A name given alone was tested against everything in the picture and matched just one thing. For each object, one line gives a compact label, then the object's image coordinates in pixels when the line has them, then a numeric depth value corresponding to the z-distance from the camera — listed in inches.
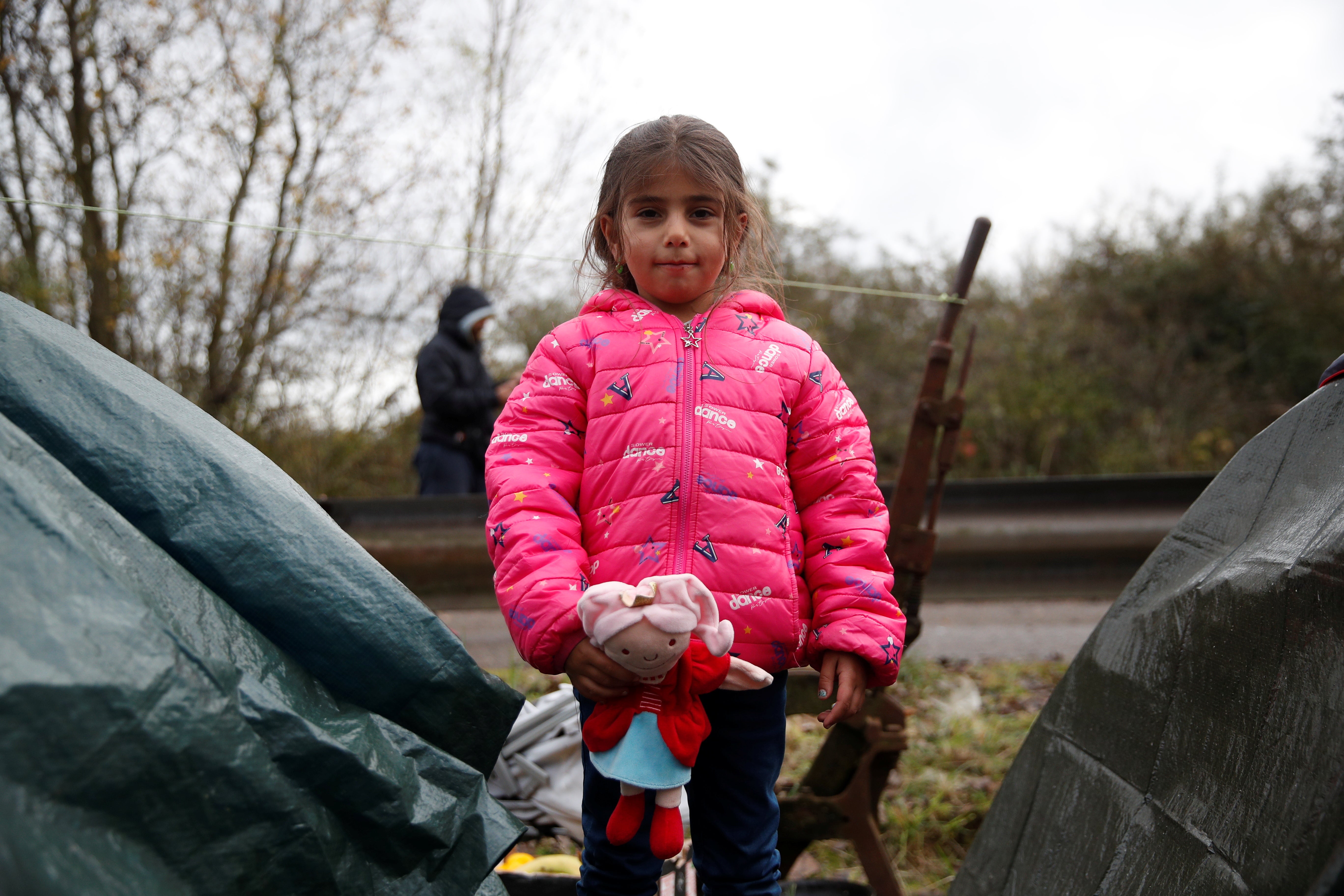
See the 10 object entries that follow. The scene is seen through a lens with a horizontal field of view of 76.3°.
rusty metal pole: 85.8
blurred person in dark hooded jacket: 192.5
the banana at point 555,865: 78.6
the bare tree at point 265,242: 260.4
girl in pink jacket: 56.1
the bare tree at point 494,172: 309.4
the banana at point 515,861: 79.9
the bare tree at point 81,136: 235.6
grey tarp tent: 38.3
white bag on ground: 82.7
